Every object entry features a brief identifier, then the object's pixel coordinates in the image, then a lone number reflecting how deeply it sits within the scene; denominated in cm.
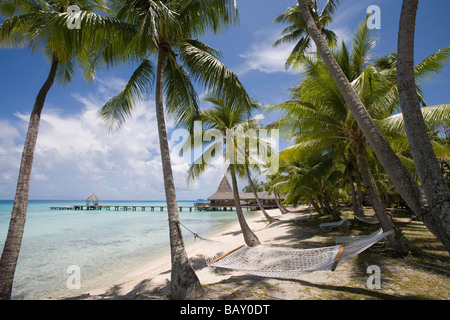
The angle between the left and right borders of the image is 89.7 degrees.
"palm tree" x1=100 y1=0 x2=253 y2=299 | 361
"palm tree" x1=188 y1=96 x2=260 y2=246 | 870
